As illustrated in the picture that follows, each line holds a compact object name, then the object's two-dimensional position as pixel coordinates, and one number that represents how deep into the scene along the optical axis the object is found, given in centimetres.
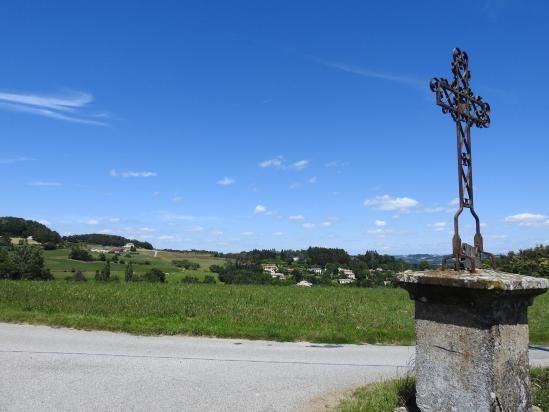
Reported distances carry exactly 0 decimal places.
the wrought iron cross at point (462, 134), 404
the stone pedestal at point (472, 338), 365
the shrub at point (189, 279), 3716
